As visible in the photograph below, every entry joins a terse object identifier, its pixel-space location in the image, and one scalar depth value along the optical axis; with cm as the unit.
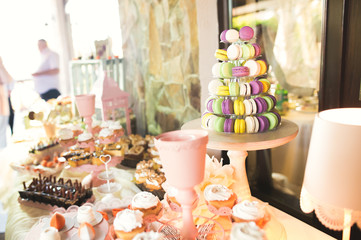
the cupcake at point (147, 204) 98
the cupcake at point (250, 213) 87
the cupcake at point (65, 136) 211
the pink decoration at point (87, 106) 210
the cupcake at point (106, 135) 203
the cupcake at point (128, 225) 86
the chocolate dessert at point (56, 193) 152
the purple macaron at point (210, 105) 126
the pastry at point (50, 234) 96
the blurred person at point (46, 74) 400
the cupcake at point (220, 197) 99
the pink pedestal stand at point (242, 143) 107
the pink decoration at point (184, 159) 70
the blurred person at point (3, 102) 288
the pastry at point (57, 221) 106
